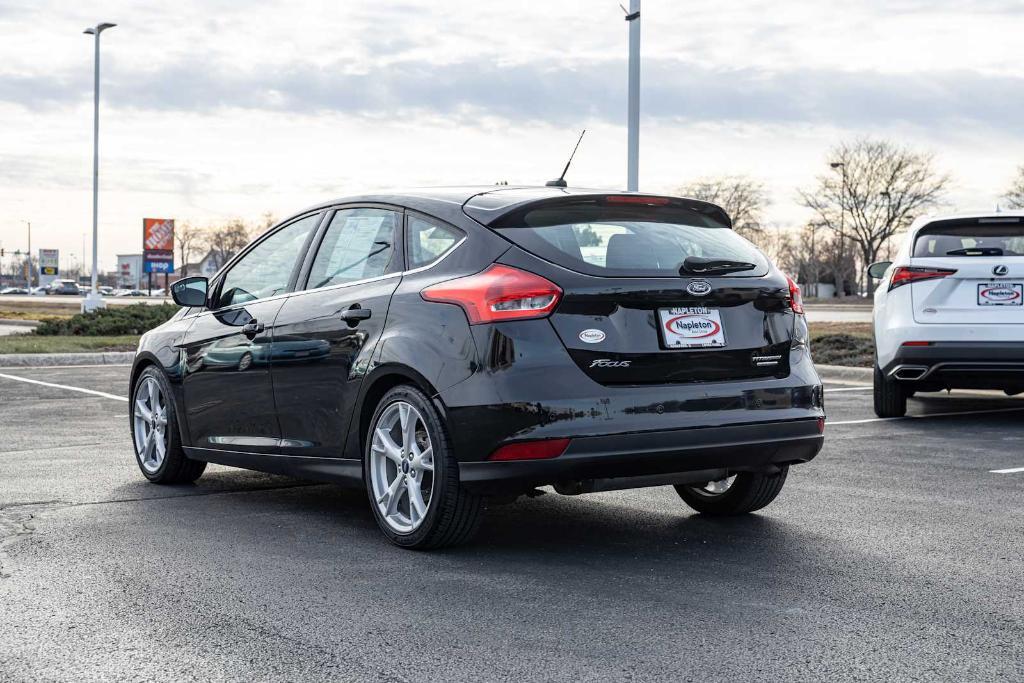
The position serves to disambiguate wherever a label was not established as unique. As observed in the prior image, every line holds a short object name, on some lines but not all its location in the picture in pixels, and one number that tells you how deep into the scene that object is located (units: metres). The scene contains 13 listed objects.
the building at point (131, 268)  155.75
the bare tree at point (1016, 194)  62.16
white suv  9.70
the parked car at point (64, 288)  119.75
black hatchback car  4.88
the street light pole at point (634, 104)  17.45
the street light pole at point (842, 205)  69.12
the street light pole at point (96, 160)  35.16
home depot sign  67.31
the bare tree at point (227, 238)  124.50
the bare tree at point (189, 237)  133.50
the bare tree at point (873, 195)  67.94
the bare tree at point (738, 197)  80.88
